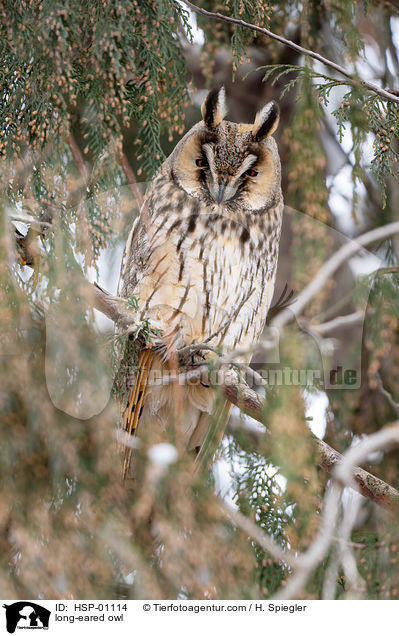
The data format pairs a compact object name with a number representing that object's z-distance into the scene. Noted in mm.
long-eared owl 5977
